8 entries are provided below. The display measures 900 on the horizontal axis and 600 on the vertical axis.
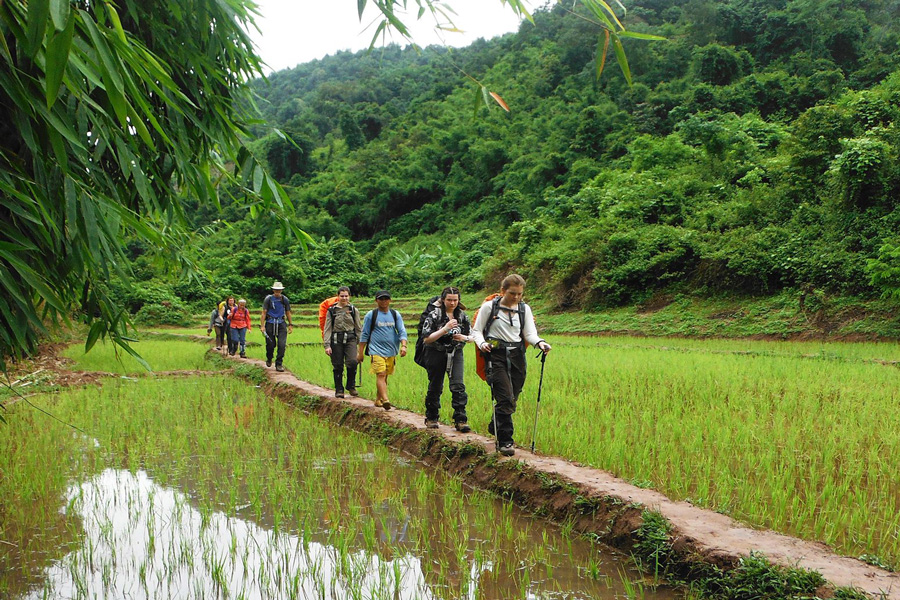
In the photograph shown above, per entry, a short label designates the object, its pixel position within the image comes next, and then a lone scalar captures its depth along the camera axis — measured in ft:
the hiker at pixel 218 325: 52.75
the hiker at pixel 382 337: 24.75
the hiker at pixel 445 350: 20.98
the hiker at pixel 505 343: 17.56
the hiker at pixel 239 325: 47.78
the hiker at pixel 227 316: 49.11
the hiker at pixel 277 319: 37.27
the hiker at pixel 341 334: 28.02
